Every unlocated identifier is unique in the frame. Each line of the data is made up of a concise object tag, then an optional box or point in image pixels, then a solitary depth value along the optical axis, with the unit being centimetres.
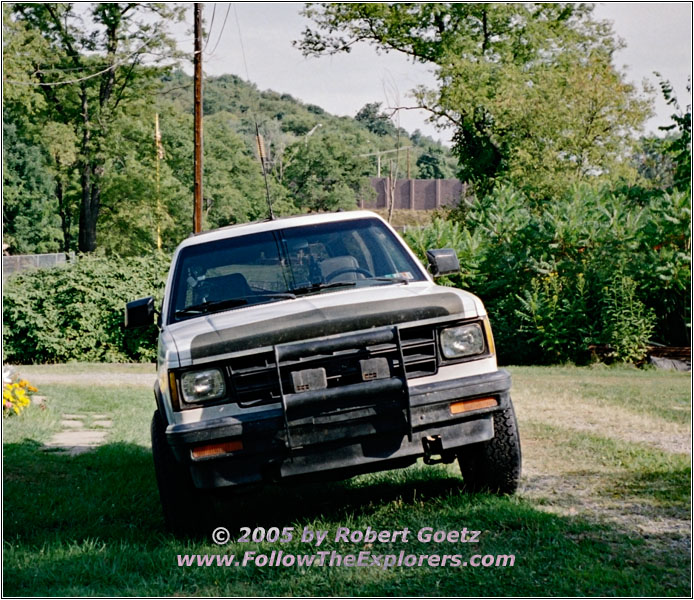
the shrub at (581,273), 1702
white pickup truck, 491
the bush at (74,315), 2212
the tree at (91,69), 3616
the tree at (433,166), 9656
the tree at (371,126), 6843
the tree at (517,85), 2705
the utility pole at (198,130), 2353
